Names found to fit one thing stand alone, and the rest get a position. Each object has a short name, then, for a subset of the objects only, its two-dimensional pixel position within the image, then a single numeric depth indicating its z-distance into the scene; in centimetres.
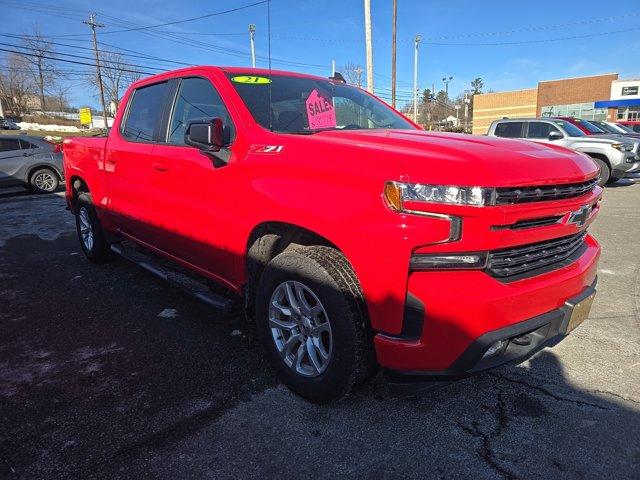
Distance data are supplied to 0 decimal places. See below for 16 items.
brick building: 5666
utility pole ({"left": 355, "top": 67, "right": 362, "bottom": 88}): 4306
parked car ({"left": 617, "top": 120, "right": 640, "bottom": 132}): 2241
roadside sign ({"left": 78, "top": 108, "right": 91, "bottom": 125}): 3412
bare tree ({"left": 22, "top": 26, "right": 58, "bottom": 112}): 4919
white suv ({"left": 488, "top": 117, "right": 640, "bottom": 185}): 1104
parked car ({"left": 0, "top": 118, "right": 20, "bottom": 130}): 4857
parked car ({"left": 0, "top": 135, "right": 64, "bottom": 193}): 1152
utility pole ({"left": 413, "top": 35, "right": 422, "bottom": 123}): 4748
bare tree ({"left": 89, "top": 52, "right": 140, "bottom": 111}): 5012
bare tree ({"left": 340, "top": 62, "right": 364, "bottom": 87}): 4165
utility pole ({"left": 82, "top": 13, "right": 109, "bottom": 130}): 4147
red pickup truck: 197
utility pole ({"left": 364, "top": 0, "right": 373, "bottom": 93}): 1593
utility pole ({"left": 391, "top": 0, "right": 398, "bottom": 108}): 2347
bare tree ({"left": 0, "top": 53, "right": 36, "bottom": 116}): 6062
